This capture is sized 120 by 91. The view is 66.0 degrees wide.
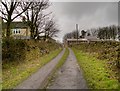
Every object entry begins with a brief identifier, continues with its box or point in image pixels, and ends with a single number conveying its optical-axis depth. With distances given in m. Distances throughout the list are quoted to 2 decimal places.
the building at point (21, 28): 26.31
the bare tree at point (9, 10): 12.15
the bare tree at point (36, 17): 19.81
